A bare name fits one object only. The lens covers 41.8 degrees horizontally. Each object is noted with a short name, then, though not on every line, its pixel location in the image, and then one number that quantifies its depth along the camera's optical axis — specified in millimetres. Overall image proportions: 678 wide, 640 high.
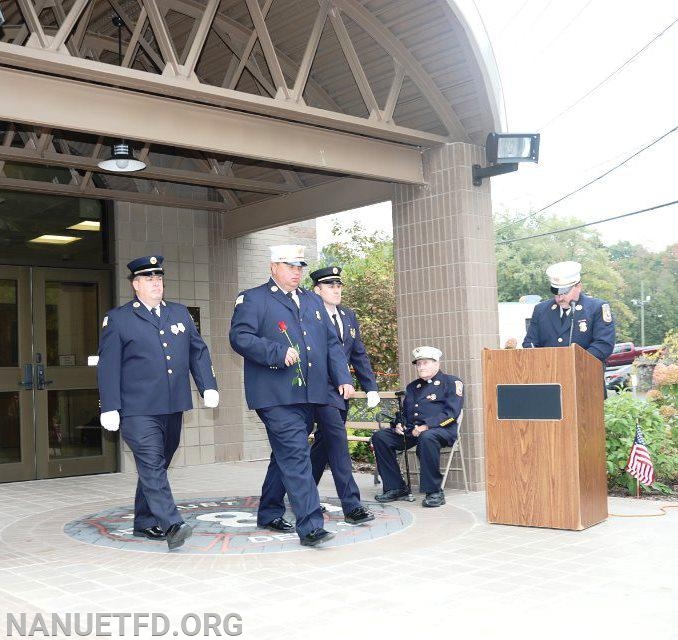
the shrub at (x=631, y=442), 7254
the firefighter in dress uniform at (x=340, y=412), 5906
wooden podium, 5617
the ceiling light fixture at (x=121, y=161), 7957
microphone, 6398
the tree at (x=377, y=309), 13453
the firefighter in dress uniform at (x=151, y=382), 5367
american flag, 6855
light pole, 42738
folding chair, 7273
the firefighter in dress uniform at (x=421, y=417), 7109
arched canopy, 6164
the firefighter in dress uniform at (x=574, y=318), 6266
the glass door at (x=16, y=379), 9250
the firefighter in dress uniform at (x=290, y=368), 5340
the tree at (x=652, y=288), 44531
